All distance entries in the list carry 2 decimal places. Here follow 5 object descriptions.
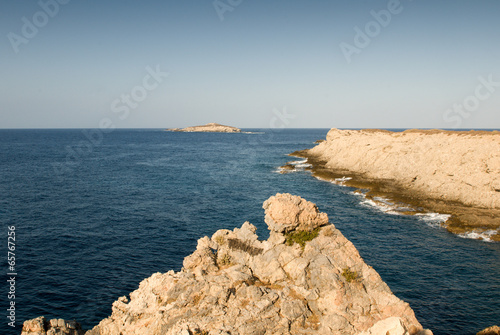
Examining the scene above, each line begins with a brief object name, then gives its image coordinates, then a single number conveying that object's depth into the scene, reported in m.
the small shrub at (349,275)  19.86
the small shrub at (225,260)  23.33
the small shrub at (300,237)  22.91
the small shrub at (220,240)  24.18
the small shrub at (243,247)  23.06
